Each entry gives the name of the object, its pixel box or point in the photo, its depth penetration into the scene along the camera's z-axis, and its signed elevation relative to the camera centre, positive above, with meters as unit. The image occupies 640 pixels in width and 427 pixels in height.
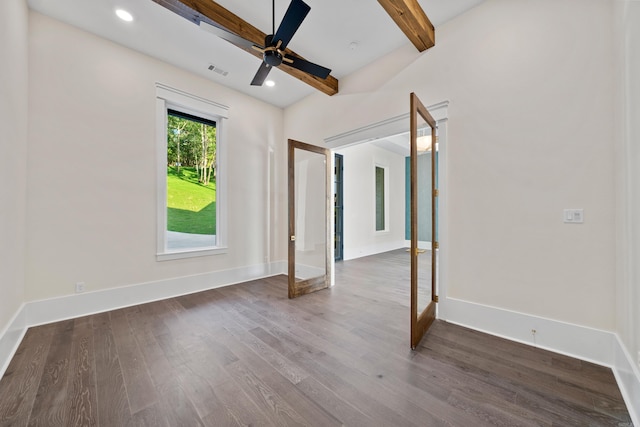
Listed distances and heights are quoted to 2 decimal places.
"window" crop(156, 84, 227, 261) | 3.54 +0.60
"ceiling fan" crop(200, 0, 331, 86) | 1.97 +1.54
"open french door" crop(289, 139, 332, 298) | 4.03 -0.01
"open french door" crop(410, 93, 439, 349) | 2.20 -0.12
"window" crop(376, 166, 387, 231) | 7.62 +0.38
